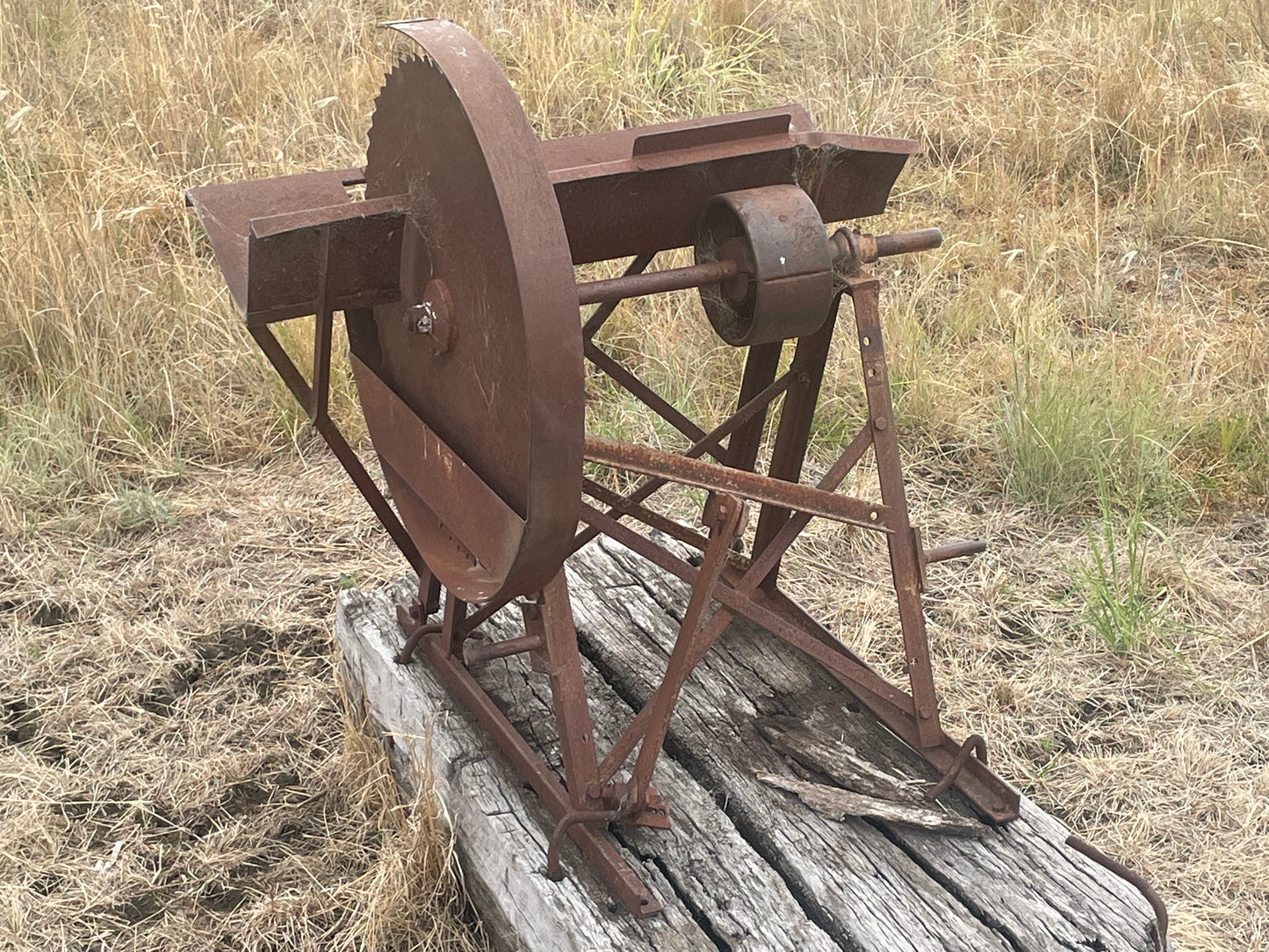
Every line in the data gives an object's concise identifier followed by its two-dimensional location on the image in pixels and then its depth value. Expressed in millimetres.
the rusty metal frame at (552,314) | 1846
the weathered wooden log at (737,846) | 2215
